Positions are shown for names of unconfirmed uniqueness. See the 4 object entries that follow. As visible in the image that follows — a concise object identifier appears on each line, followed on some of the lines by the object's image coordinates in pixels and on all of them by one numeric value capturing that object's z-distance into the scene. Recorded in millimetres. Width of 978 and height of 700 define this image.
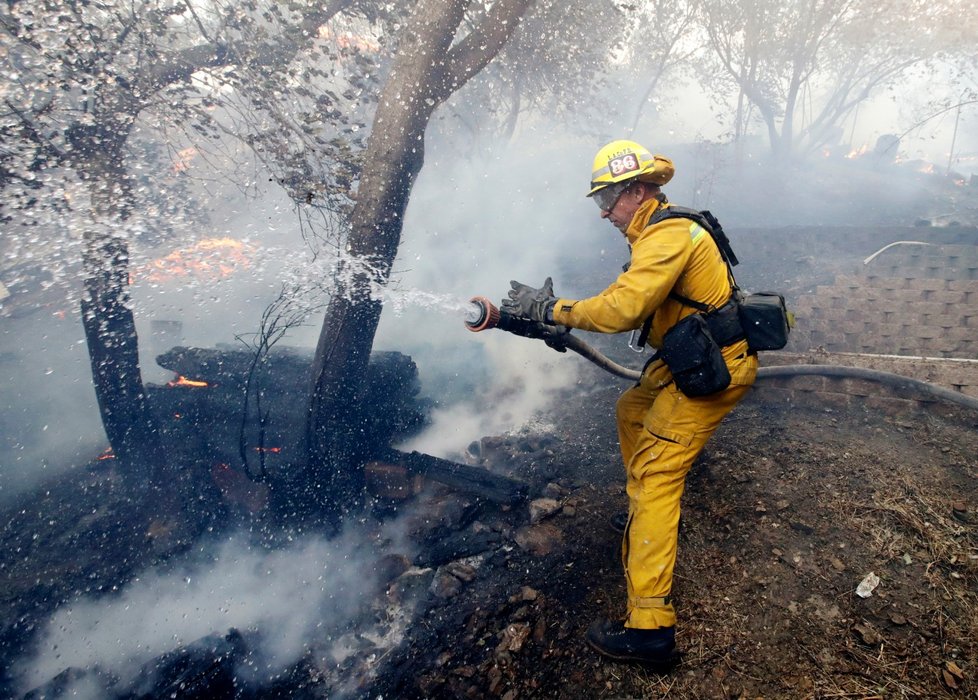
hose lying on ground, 3600
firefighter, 2393
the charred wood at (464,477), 4160
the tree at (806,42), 17141
